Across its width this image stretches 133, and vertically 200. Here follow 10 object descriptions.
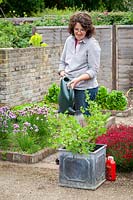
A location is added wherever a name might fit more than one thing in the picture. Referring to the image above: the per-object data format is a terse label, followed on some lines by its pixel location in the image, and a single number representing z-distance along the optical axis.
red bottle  6.67
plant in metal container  6.32
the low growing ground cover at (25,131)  7.70
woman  6.95
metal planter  6.34
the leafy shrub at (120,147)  6.86
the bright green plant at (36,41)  11.87
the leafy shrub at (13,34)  11.32
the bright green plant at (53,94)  11.20
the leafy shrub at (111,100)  10.95
